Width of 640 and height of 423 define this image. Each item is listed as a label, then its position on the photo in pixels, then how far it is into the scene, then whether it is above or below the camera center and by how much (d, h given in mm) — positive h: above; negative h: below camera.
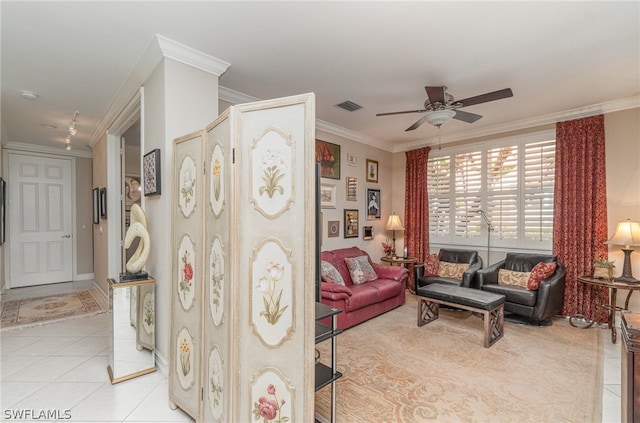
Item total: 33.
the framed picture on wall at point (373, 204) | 5446 +78
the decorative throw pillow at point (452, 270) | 4551 -958
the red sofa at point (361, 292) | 3500 -1075
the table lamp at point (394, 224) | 5445 -291
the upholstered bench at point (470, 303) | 3127 -1065
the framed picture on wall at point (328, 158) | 4534 +787
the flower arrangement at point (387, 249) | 5496 -754
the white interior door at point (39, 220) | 5391 -224
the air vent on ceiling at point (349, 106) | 3693 +1306
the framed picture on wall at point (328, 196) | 4629 +194
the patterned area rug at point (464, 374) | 2049 -1414
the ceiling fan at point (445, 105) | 2727 +1003
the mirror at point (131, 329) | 2348 -994
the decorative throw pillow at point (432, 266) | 4805 -937
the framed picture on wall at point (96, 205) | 4799 +53
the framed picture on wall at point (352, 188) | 5076 +346
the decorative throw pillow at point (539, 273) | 3711 -826
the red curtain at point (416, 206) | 5386 +41
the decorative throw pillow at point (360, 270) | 4219 -903
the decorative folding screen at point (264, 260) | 1378 -256
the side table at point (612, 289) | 3191 -913
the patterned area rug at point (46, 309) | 3645 -1401
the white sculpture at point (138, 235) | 2336 -235
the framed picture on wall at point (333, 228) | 4746 -326
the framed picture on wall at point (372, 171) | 5438 +696
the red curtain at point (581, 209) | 3746 -11
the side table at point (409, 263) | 5099 -1014
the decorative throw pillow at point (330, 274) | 3768 -848
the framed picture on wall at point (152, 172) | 2449 +307
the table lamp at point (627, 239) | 3316 -354
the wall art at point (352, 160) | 5066 +834
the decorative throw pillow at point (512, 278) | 3945 -942
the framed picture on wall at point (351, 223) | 5039 -264
